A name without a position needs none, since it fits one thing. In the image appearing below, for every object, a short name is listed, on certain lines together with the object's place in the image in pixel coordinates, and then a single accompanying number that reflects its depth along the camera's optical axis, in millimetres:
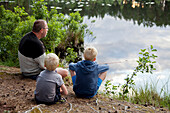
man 4719
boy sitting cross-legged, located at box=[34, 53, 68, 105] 3605
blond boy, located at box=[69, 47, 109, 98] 4027
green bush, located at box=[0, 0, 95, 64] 6550
